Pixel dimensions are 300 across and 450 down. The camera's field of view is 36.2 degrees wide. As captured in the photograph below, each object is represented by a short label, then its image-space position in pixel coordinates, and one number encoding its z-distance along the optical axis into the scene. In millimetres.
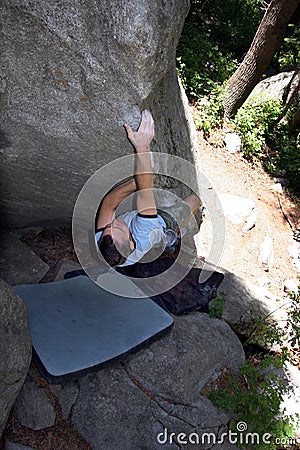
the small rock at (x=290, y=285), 5325
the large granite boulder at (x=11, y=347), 2260
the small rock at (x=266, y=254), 5664
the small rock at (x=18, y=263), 3514
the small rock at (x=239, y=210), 6094
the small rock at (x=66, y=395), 2791
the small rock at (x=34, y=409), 2713
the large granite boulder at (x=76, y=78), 2699
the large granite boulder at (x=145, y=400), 2754
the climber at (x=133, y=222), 3416
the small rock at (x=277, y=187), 6973
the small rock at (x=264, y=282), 5362
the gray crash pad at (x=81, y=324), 2773
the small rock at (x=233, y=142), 7148
